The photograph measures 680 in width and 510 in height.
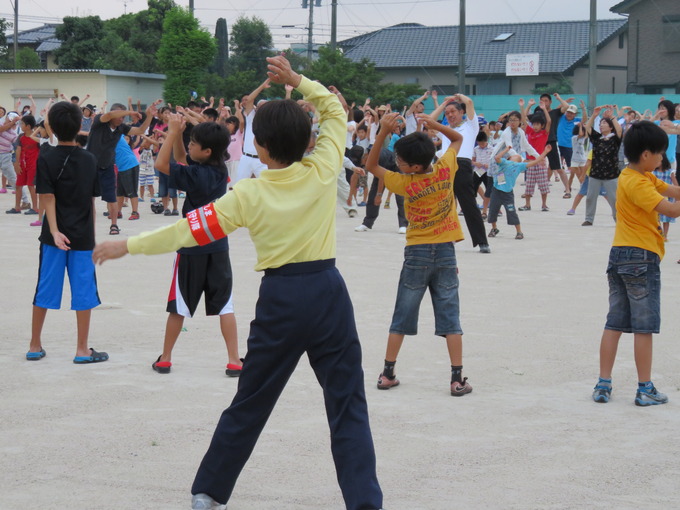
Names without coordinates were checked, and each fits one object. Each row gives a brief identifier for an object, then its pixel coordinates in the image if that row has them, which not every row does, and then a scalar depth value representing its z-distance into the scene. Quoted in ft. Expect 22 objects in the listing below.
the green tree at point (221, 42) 166.17
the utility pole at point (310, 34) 186.91
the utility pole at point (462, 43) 127.44
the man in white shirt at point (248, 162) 47.01
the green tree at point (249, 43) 191.83
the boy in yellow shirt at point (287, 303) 12.12
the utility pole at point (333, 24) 142.72
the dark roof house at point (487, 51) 186.19
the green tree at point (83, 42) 188.03
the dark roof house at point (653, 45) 164.86
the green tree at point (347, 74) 139.74
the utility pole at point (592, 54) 115.03
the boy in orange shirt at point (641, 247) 18.19
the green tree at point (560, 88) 168.17
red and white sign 179.93
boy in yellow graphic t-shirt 19.29
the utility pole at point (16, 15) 216.08
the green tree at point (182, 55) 147.54
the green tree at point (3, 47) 207.41
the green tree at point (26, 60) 197.98
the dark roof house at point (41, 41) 248.32
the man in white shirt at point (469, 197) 38.60
